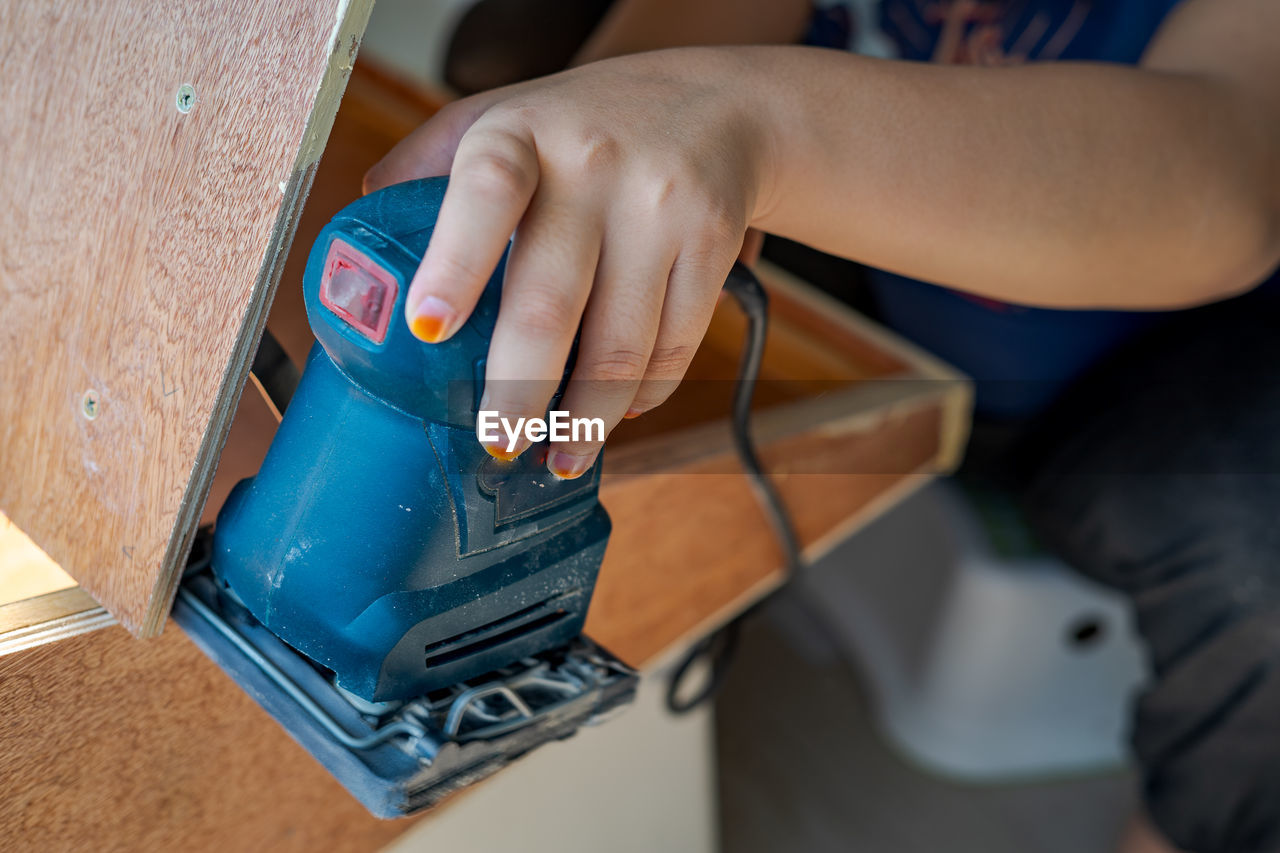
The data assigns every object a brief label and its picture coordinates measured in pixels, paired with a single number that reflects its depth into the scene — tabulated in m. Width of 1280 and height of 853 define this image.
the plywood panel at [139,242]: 0.37
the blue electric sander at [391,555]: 0.33
